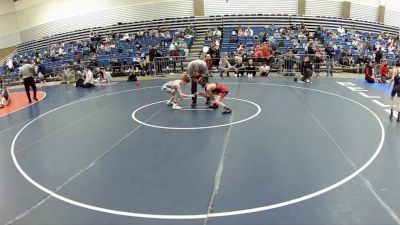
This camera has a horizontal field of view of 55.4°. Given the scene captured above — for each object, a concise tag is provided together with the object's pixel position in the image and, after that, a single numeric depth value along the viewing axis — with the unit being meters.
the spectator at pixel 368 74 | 17.00
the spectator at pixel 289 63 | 19.61
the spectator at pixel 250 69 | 19.36
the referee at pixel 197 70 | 12.45
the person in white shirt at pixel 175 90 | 12.42
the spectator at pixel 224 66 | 19.31
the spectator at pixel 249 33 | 24.78
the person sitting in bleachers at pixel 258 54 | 20.05
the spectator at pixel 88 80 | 18.38
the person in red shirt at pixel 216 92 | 11.88
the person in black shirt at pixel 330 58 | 19.42
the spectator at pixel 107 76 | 19.17
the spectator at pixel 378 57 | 20.36
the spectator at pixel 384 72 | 17.07
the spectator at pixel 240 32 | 24.75
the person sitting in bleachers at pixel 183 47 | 22.60
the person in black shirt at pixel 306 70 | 17.00
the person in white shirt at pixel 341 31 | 26.48
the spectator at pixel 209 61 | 18.63
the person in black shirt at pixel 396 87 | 10.49
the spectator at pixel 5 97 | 15.40
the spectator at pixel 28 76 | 15.27
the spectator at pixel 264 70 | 19.12
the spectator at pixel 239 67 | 19.36
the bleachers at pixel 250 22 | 28.22
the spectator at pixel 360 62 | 20.28
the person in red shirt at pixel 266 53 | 20.03
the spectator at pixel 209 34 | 25.31
